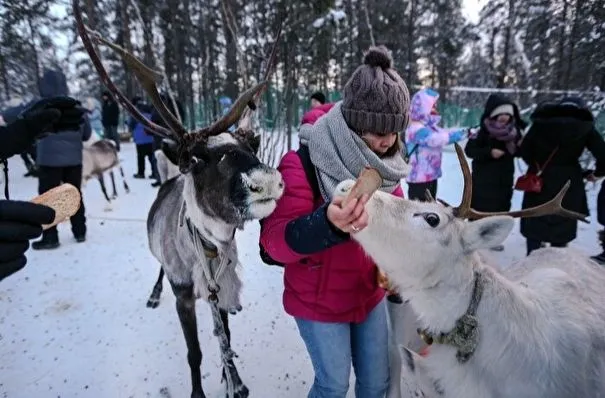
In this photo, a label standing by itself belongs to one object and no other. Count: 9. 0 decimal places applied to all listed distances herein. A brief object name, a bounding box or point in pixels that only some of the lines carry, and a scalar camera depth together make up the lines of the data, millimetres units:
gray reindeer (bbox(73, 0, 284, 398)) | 1945
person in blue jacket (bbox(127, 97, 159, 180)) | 9839
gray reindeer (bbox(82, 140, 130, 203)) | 7419
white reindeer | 1643
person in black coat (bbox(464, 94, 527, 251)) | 4371
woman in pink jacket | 1670
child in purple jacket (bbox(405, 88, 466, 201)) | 4820
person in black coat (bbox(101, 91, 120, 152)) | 12969
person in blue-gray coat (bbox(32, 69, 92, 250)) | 4867
